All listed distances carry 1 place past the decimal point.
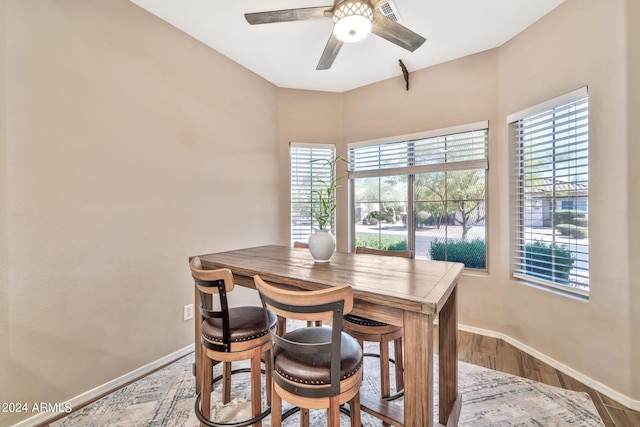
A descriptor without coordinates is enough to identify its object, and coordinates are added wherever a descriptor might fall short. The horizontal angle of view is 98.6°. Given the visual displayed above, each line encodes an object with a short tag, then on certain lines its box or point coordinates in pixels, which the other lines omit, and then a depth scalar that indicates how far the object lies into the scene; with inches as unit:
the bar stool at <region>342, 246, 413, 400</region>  63.2
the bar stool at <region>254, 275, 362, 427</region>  42.0
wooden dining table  41.9
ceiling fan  64.0
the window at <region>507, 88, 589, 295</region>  82.7
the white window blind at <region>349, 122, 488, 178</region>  112.0
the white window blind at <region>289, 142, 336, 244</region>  142.2
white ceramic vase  69.0
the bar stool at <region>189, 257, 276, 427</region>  56.5
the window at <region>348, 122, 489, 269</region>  113.4
